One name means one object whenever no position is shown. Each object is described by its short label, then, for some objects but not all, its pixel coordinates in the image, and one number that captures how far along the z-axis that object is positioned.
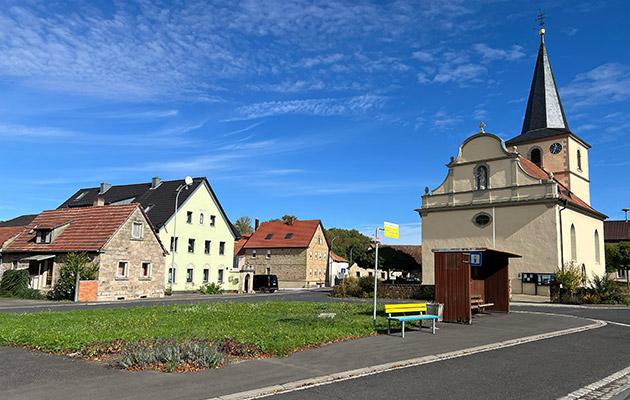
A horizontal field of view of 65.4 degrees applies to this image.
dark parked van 48.66
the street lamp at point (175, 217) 39.52
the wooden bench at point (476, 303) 17.67
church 35.19
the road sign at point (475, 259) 16.98
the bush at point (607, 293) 29.50
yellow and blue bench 12.52
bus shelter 15.68
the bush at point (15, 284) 29.80
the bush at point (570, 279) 31.67
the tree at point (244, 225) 97.38
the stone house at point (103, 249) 30.59
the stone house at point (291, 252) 63.31
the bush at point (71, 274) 28.64
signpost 13.86
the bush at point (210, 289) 41.29
